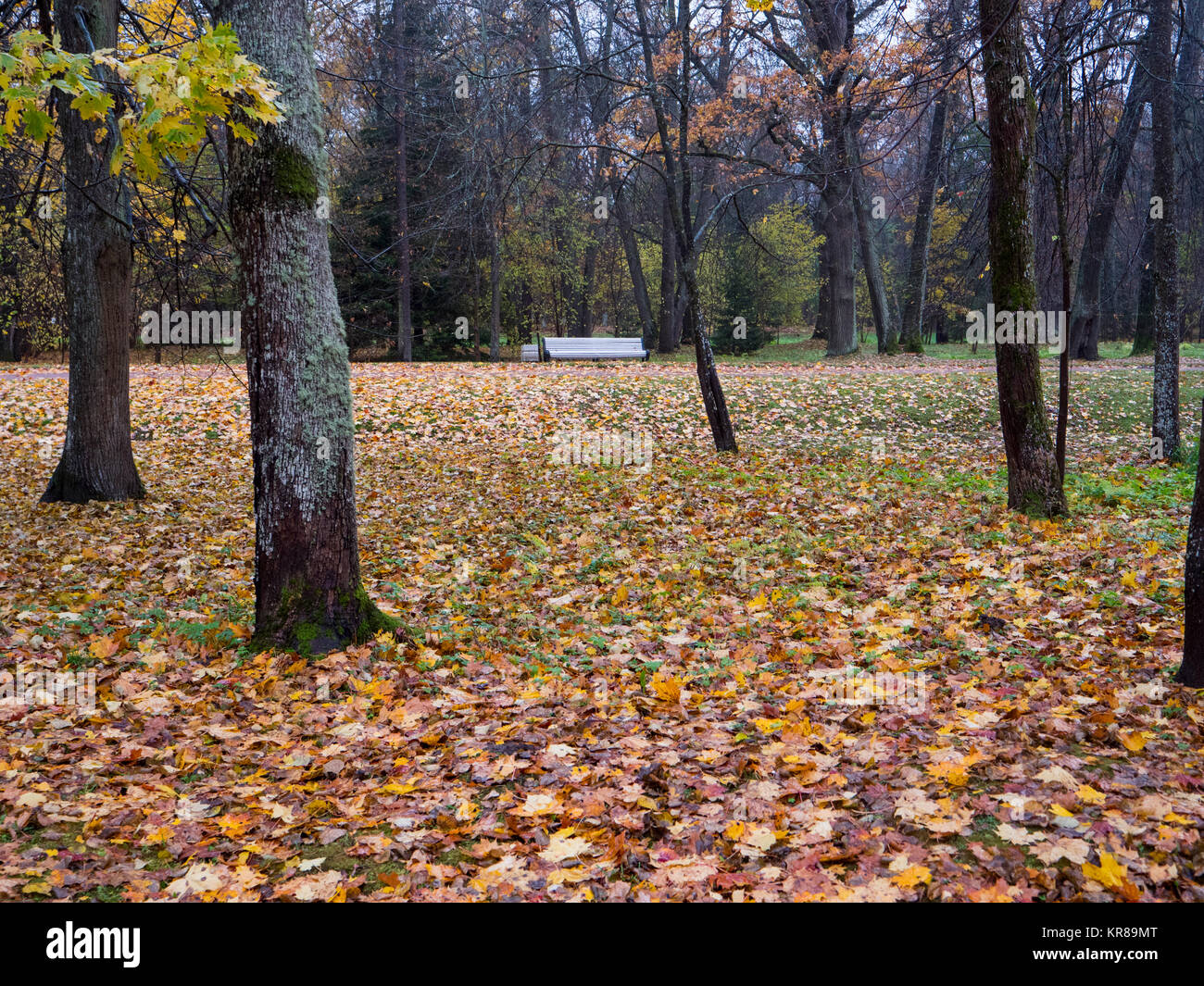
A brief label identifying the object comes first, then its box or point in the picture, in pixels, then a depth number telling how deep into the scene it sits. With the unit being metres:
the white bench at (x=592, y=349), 22.98
